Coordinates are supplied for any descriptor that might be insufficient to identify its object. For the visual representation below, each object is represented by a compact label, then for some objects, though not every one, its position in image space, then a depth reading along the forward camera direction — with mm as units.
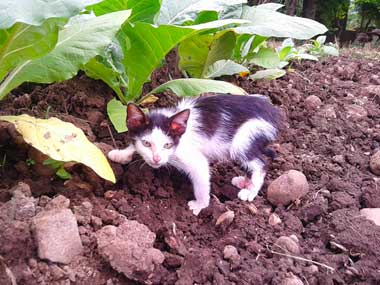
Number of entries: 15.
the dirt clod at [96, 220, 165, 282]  388
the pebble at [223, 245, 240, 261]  427
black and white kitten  532
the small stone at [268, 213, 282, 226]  496
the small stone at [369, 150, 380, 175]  609
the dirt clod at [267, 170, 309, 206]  533
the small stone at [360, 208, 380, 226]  491
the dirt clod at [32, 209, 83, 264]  383
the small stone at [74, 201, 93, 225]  427
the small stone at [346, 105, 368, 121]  769
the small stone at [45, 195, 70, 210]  424
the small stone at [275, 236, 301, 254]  449
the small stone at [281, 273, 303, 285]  403
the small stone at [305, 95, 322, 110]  797
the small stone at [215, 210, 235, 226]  482
